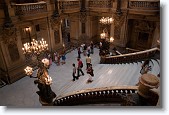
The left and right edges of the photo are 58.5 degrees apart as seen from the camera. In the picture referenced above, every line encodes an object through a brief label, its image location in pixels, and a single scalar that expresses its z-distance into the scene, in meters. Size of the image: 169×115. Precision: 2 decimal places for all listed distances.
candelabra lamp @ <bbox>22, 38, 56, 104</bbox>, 6.36
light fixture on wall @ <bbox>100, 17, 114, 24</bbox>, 12.69
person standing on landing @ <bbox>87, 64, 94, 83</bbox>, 9.41
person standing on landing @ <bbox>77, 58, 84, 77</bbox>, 10.38
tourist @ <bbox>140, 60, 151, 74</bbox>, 7.85
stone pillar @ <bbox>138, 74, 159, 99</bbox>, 2.54
